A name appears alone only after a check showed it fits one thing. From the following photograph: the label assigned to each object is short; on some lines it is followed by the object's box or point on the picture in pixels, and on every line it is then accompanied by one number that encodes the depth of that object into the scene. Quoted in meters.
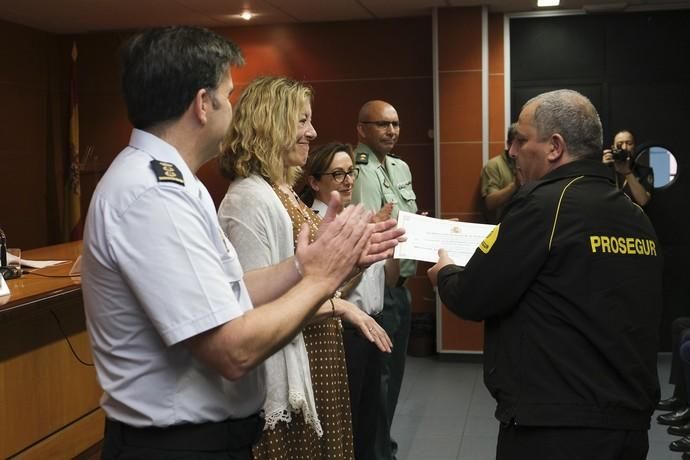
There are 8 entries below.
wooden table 3.16
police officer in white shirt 1.49
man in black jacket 2.22
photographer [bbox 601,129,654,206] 6.57
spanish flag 7.83
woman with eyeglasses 3.75
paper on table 3.89
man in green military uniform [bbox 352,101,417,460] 4.12
